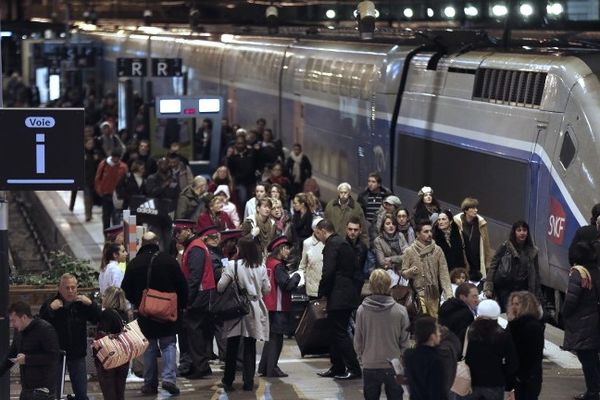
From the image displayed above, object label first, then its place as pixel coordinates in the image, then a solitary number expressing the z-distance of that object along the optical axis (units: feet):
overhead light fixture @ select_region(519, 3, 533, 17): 144.77
